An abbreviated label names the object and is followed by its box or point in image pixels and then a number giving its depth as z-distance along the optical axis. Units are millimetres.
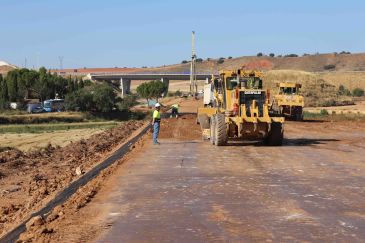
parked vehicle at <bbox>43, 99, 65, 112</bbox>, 89312
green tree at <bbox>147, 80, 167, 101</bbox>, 116875
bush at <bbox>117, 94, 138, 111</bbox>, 94444
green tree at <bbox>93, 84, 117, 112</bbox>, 89500
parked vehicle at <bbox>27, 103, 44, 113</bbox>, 88544
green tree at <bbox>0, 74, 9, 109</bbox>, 94612
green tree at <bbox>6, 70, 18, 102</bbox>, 98919
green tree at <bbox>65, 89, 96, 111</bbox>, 89250
